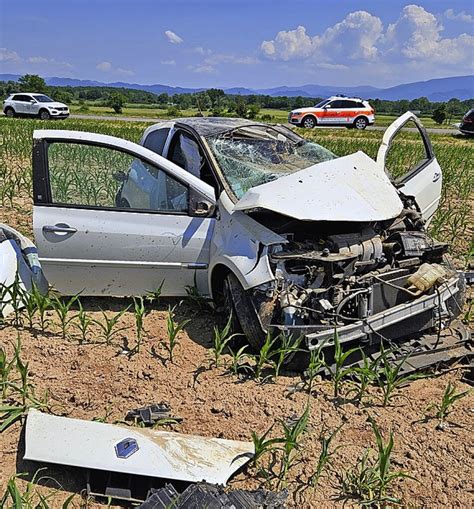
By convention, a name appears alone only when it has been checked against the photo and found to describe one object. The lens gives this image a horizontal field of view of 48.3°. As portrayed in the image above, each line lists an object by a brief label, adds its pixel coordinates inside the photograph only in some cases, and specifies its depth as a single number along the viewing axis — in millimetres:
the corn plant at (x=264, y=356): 3609
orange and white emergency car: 27922
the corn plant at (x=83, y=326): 4055
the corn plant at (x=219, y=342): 3804
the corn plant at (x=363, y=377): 3459
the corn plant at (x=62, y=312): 4070
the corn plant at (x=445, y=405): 3229
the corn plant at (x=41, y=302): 4145
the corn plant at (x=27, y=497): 2369
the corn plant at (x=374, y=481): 2686
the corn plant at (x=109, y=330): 4016
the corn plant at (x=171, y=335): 3870
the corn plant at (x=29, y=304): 4168
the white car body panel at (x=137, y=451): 2676
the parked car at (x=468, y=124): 24625
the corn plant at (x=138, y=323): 4031
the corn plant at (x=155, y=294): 4491
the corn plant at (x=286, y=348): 3570
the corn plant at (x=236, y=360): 3744
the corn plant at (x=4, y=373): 3432
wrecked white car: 3801
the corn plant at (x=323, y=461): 2807
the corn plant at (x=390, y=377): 3404
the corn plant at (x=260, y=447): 2819
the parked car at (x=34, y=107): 30658
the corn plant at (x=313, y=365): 3494
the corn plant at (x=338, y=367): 3473
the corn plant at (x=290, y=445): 2824
